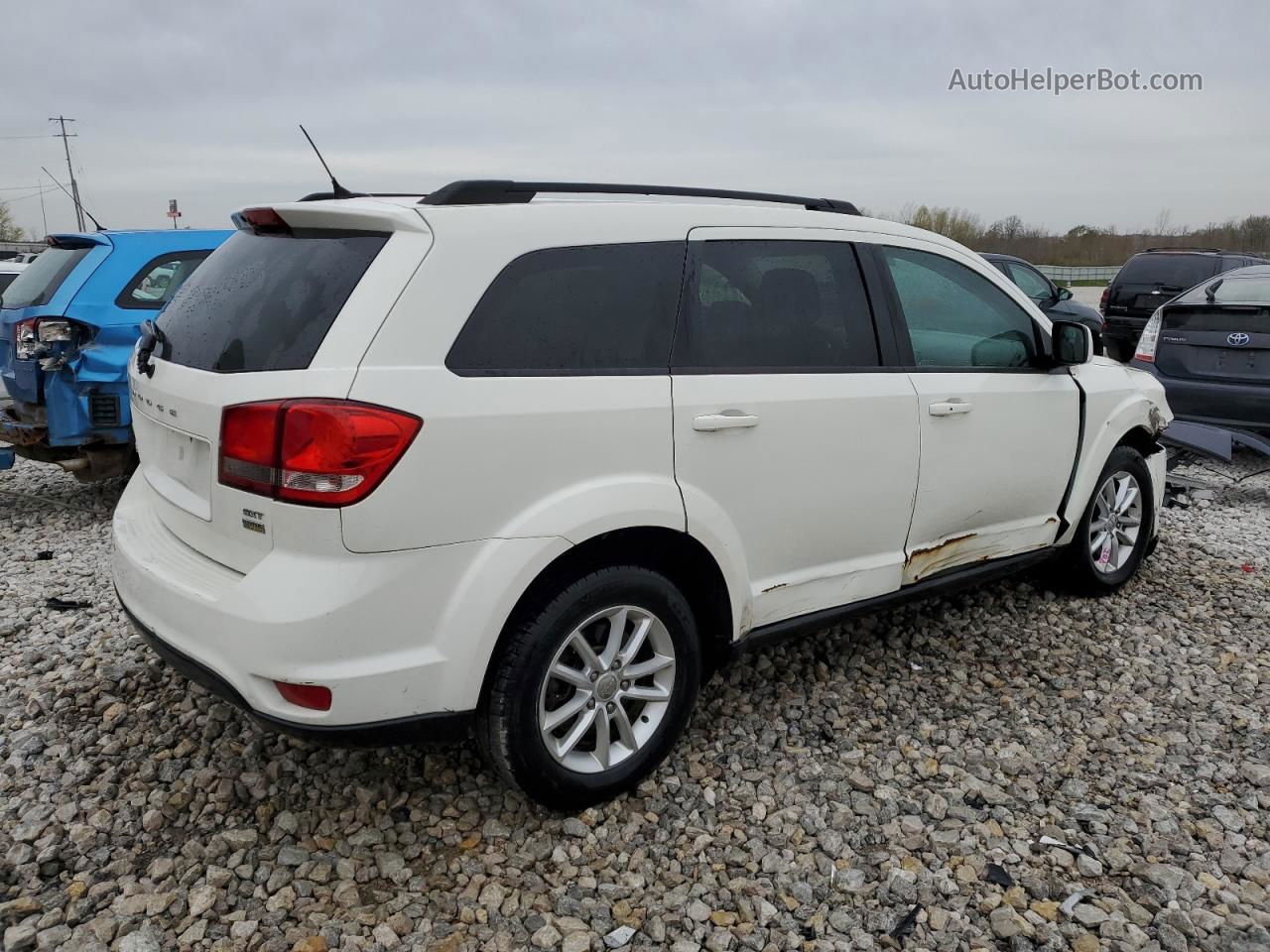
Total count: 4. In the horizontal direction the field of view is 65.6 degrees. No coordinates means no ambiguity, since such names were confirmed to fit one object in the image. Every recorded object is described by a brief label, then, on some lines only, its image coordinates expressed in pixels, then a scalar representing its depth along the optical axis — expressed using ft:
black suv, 41.83
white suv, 7.89
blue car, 18.92
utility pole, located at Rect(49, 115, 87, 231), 223.30
